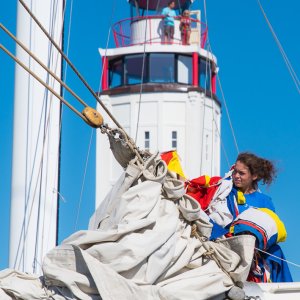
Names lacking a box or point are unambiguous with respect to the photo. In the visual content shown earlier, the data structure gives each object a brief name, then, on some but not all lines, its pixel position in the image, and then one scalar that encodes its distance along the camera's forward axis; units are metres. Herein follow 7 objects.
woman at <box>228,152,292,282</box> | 11.92
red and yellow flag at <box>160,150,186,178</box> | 12.53
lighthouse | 52.55
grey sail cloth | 10.25
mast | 17.17
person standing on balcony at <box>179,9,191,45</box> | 51.81
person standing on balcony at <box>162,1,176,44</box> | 51.11
